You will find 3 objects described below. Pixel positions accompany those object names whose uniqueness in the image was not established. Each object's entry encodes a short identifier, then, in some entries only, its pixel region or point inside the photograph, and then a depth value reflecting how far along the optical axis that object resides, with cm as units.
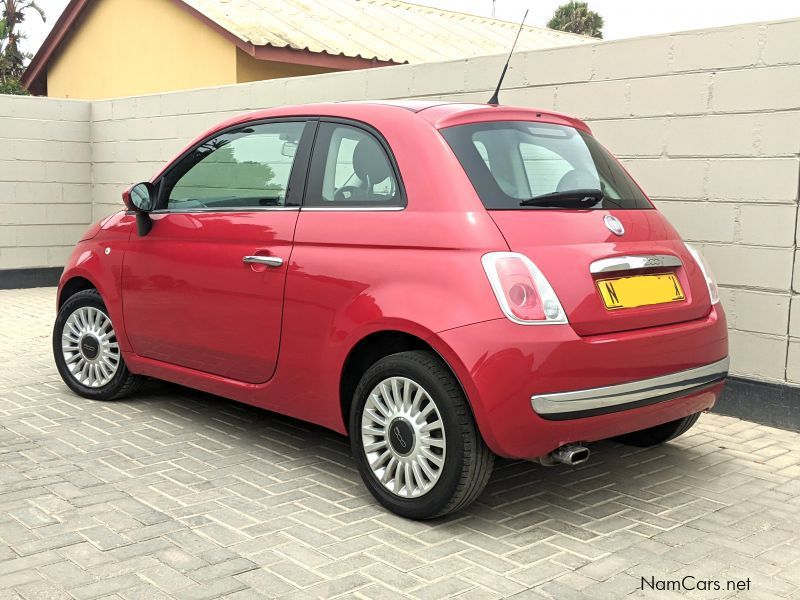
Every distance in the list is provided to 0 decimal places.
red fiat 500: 365
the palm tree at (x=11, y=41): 3578
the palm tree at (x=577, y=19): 5275
